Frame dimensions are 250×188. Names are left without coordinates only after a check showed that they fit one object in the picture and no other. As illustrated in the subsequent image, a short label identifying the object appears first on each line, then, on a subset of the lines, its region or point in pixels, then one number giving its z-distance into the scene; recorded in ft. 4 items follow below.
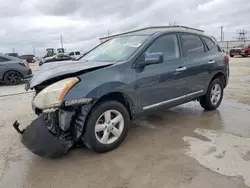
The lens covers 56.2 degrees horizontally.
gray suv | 9.05
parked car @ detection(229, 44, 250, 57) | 76.30
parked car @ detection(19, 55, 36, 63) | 121.19
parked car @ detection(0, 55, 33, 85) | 32.36
